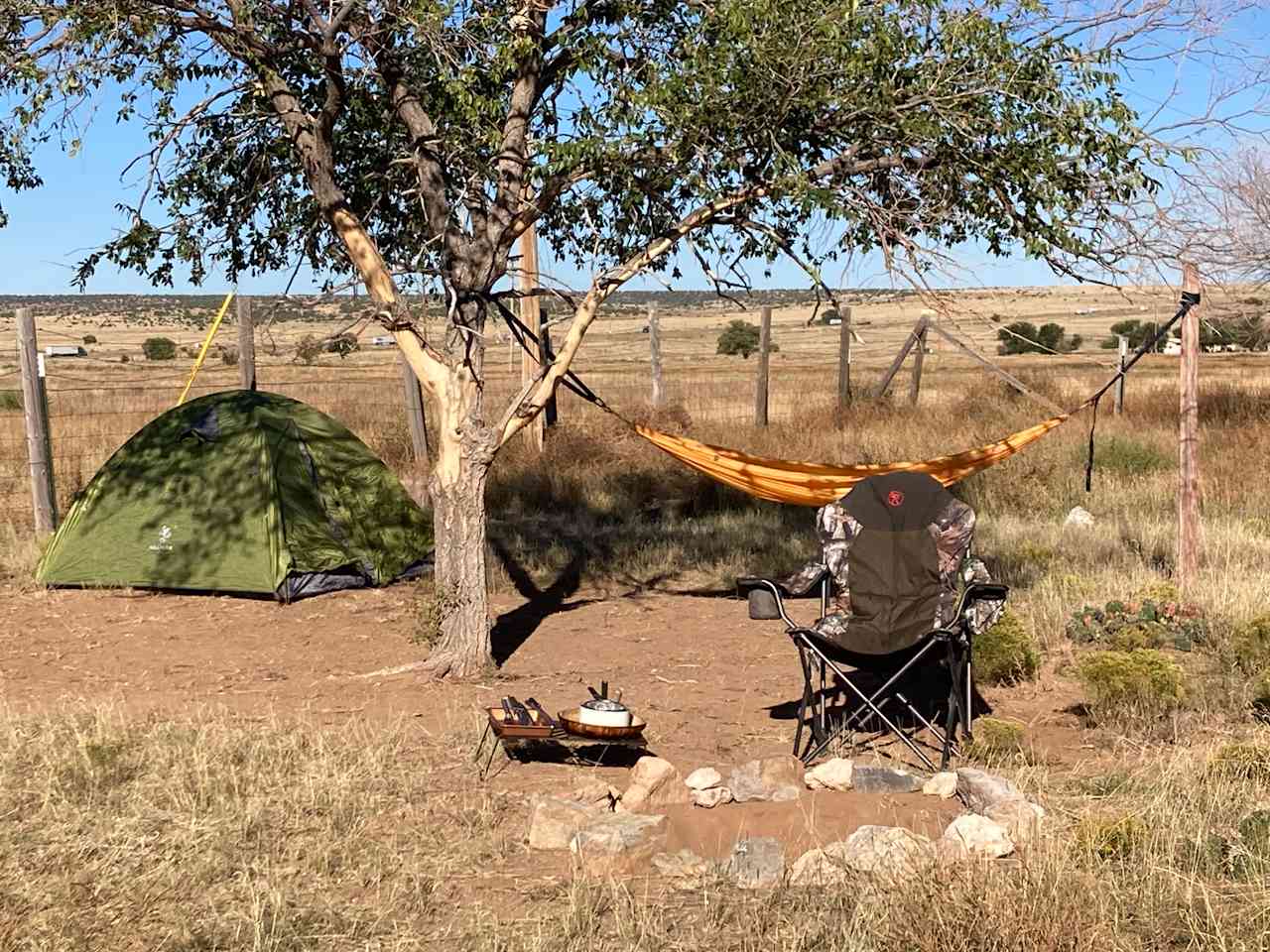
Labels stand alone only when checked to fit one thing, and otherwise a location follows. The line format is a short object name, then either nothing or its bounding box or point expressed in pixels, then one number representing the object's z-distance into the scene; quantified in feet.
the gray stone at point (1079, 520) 32.63
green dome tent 27.17
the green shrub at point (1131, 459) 39.73
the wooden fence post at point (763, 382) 44.80
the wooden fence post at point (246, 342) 32.27
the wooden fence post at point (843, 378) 46.11
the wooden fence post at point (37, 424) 30.63
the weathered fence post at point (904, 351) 46.93
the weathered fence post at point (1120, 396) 51.82
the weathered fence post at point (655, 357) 47.60
